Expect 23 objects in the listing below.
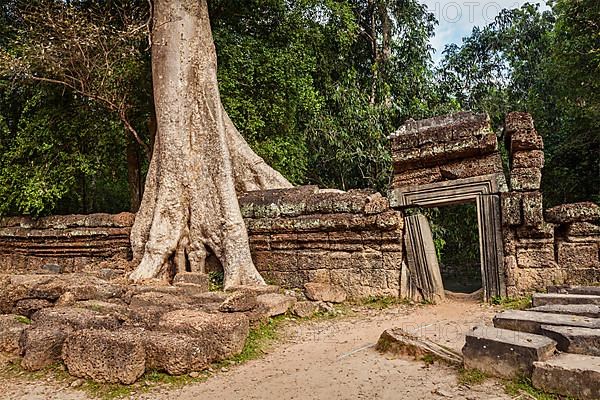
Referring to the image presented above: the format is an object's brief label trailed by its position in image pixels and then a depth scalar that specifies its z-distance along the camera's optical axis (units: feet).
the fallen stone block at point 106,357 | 10.63
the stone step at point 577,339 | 9.23
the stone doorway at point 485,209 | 18.88
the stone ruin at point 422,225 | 18.24
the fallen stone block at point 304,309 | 17.67
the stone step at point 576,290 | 14.43
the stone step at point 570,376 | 8.25
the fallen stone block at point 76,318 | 12.58
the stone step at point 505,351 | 9.25
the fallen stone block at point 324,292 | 19.45
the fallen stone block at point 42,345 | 11.73
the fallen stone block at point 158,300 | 14.82
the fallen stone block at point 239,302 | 14.76
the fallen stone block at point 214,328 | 11.99
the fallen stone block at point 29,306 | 15.29
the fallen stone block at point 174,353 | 11.14
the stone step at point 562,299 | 13.12
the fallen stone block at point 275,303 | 16.71
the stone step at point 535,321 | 10.51
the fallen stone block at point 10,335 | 12.60
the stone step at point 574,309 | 11.49
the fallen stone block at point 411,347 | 11.03
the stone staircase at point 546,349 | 8.51
